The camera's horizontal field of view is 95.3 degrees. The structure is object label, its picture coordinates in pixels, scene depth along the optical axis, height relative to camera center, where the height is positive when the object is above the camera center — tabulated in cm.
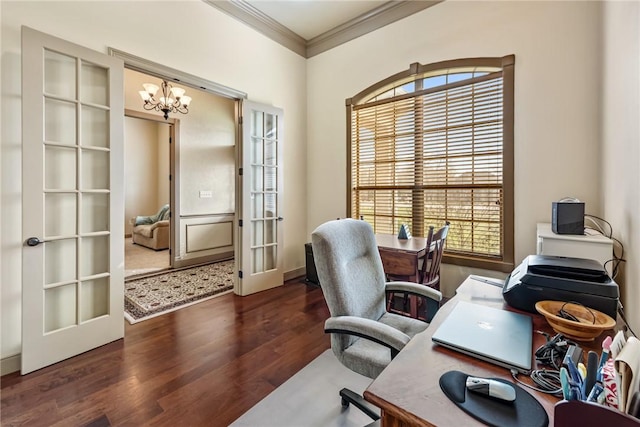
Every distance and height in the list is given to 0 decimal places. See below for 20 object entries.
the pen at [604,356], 63 -33
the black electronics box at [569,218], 204 -5
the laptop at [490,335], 84 -41
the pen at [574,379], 61 -36
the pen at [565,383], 61 -36
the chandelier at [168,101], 402 +166
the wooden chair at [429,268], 248 -52
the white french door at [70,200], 197 +7
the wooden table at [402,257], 249 -41
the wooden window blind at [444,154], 285 +63
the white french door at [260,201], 348 +11
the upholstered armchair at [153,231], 601 -45
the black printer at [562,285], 108 -29
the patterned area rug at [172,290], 307 -101
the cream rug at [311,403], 158 -113
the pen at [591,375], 62 -35
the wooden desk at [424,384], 65 -44
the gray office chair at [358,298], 129 -47
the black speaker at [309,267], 388 -76
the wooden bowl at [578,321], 93 -37
